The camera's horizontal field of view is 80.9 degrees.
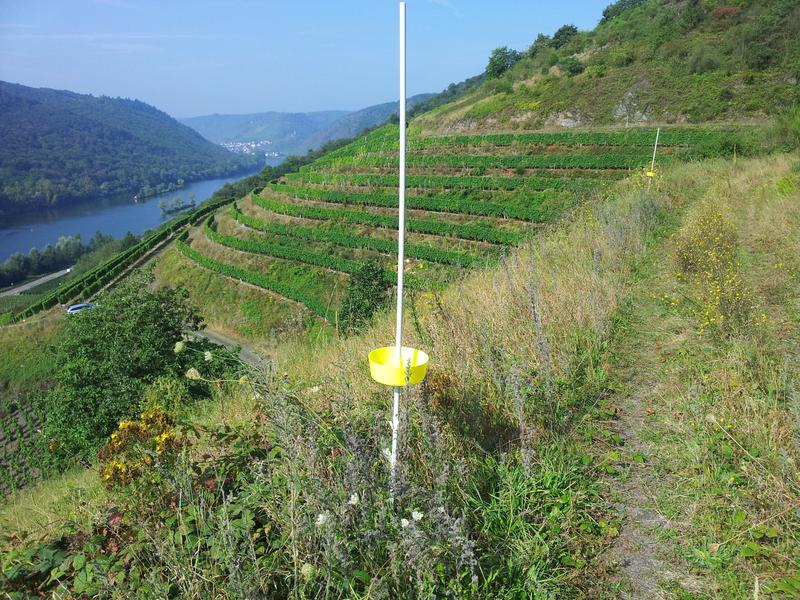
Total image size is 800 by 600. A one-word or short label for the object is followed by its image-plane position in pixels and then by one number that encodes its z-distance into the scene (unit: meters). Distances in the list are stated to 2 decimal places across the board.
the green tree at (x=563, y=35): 62.52
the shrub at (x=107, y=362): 12.52
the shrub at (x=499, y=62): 63.84
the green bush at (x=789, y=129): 13.44
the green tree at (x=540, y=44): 62.81
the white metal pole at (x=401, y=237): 1.75
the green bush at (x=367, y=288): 17.89
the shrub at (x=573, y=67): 42.06
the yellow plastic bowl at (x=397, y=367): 1.87
